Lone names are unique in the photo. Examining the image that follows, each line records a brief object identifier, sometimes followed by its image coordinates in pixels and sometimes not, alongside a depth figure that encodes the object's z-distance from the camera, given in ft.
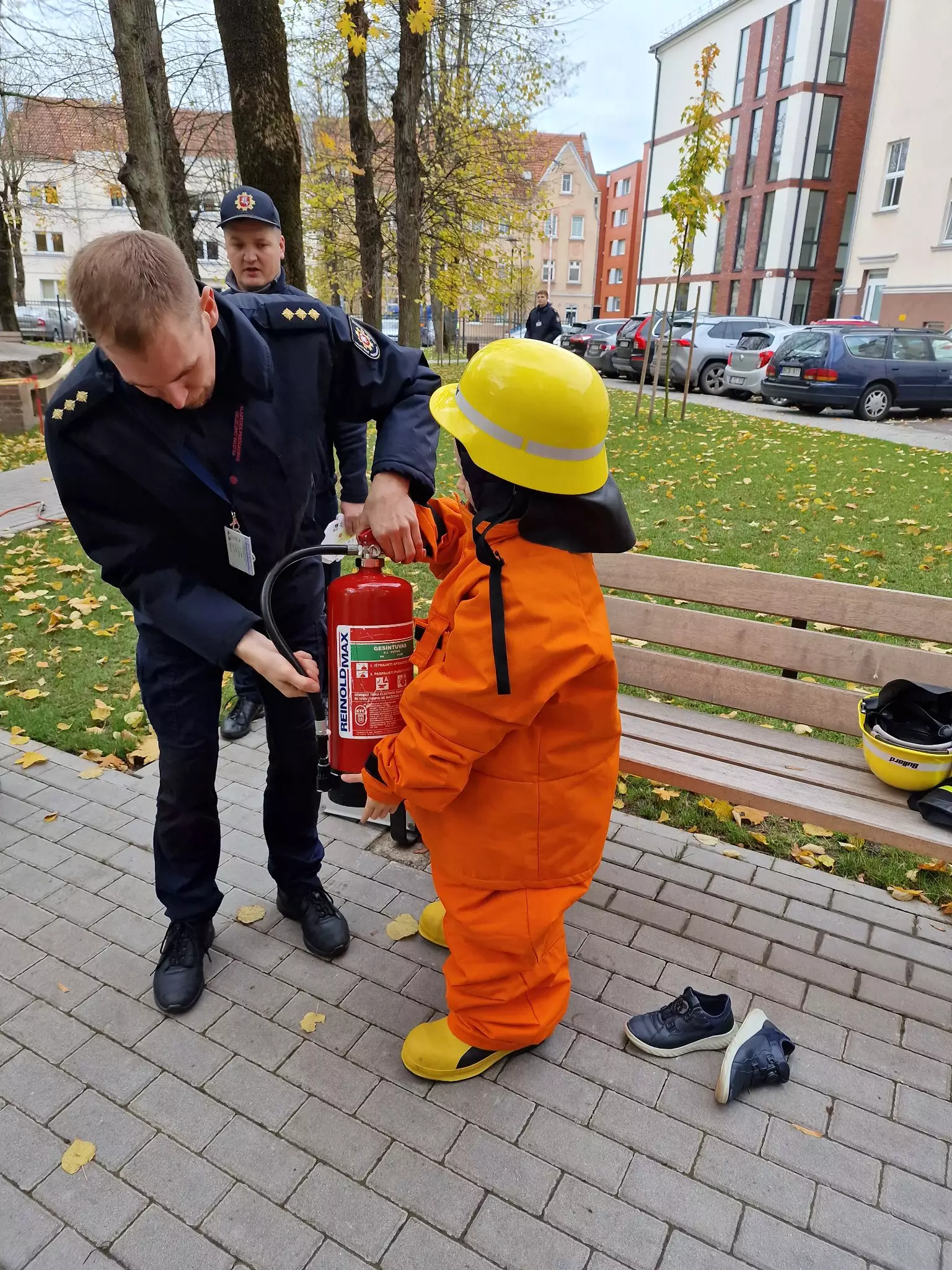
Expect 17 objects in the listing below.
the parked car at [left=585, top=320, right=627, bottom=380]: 70.54
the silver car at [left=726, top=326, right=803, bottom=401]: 55.01
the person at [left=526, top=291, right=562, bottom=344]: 55.26
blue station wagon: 47.32
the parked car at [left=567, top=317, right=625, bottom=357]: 74.99
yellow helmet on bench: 8.65
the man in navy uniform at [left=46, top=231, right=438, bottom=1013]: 6.02
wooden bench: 8.98
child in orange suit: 6.07
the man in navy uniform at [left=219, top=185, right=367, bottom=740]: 12.94
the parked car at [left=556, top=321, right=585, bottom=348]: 78.69
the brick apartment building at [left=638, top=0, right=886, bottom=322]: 111.55
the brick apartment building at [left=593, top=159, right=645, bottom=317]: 179.22
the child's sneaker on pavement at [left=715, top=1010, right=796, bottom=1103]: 7.34
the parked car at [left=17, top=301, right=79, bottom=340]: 101.09
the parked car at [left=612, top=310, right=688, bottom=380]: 58.95
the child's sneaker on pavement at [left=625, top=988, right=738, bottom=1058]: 7.80
